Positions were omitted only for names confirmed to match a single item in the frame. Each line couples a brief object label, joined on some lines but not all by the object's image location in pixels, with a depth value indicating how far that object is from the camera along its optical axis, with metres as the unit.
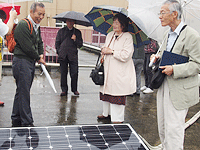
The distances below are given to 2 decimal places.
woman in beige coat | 4.95
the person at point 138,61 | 7.27
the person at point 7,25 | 3.84
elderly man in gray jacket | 3.18
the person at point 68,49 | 6.94
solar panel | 2.40
